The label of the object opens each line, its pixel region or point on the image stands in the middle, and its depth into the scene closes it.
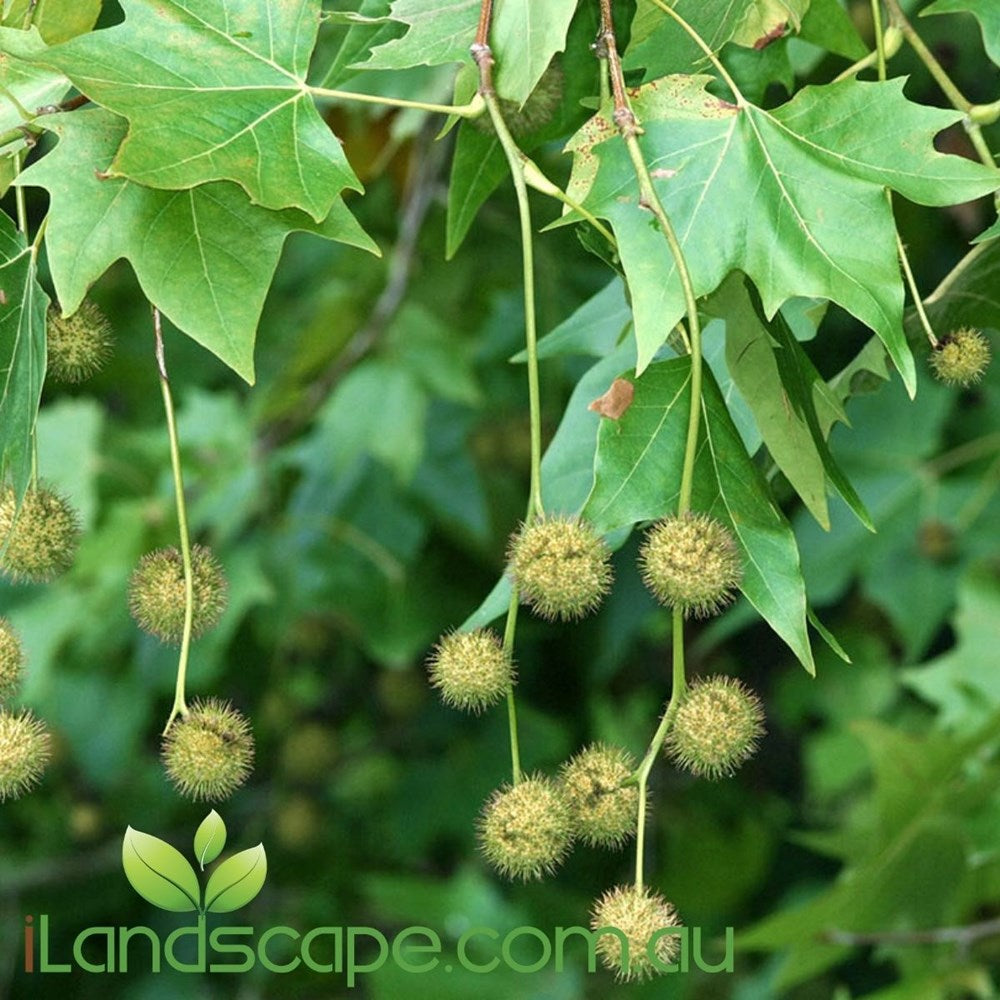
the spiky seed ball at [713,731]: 0.82
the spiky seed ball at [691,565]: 0.81
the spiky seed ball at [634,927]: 0.81
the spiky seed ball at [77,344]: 0.86
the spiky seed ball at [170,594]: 0.86
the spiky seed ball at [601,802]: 0.82
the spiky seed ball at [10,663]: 0.85
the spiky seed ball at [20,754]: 0.84
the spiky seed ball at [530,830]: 0.82
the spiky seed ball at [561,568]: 0.81
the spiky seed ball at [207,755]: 0.84
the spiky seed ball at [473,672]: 0.83
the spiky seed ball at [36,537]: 0.86
